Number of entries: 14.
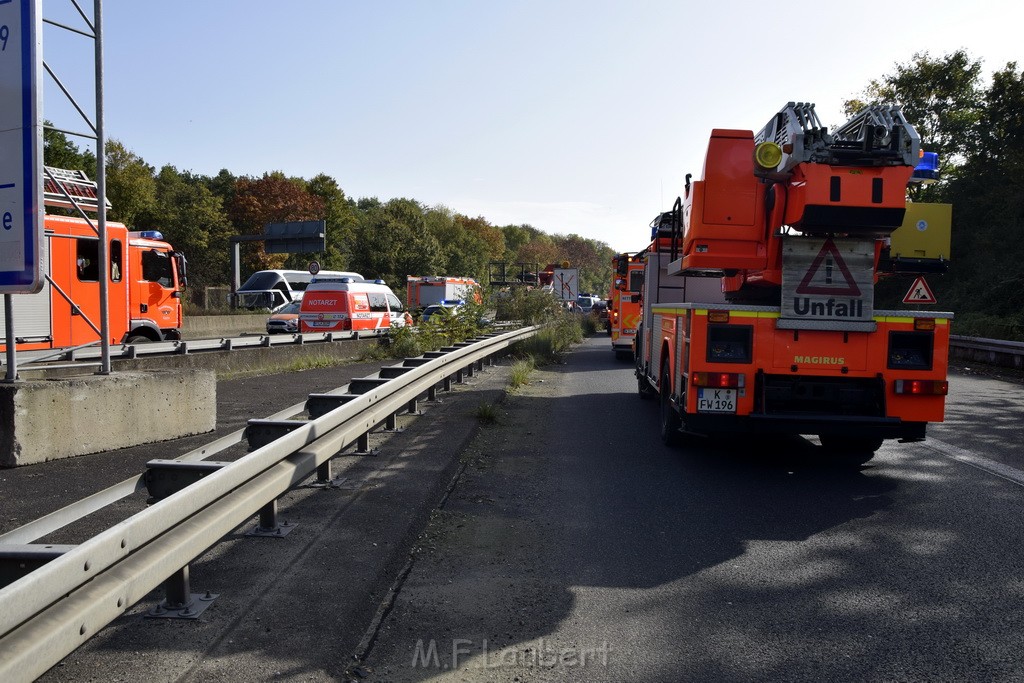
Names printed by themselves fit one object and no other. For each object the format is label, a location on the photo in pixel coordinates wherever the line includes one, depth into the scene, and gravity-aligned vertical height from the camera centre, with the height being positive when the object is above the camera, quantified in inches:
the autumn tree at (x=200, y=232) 2256.4 +143.2
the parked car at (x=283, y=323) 1156.5 -44.8
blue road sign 266.5 +41.9
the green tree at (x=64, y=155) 2277.3 +343.1
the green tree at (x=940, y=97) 1800.0 +435.3
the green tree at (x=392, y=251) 2751.0 +122.3
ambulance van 951.0 -19.4
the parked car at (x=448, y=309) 734.5 -14.2
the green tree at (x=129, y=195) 2384.4 +247.1
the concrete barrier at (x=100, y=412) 280.2 -44.6
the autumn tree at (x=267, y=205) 2910.9 +276.9
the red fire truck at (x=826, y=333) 295.1 -11.8
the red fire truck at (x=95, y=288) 607.2 -1.6
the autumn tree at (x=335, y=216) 3316.9 +276.9
